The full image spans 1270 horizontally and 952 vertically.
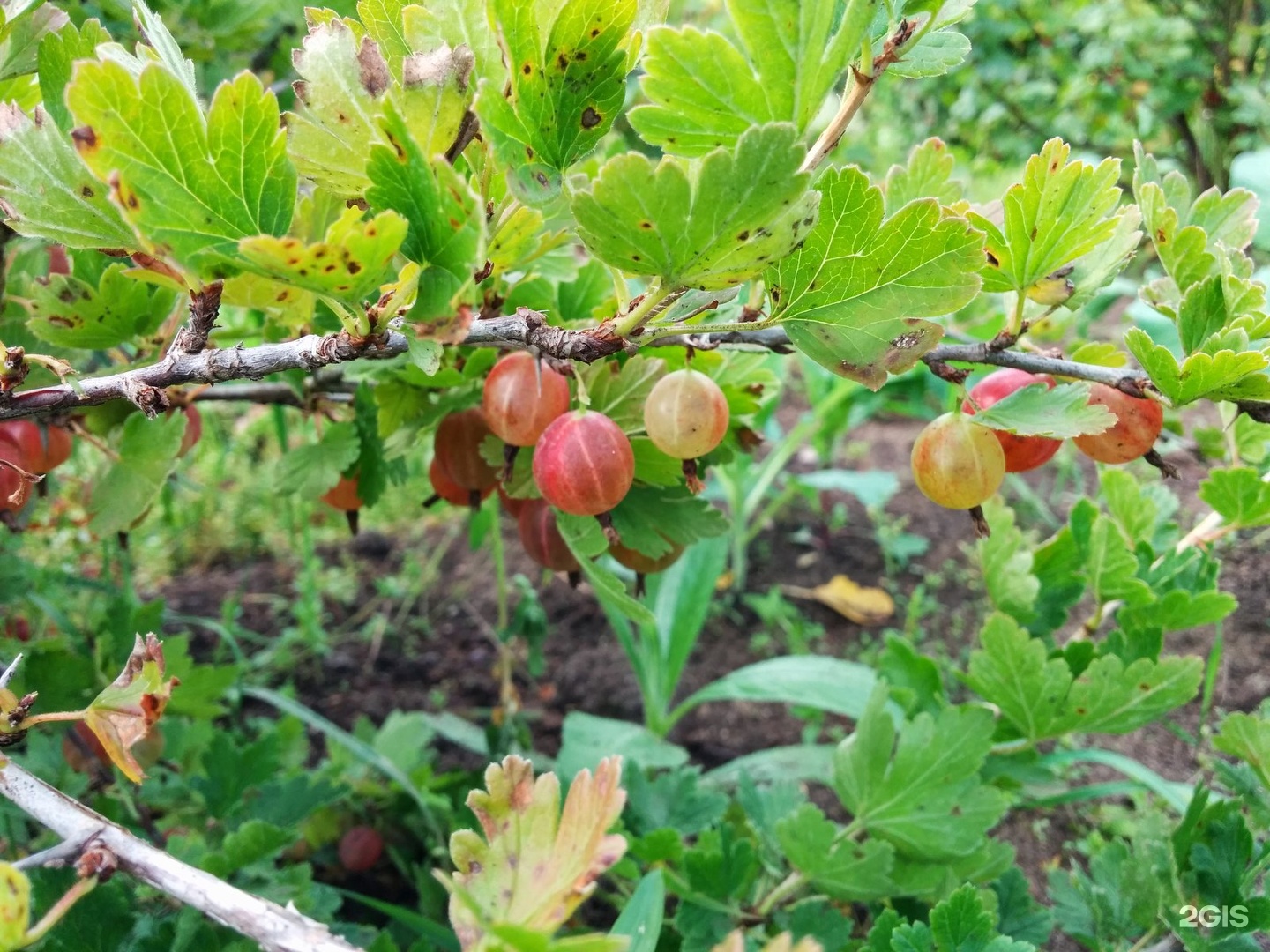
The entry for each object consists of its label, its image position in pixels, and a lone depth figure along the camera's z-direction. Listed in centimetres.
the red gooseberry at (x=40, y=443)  21
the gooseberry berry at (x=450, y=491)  23
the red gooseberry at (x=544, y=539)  22
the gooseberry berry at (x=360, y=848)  31
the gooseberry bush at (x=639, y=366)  13
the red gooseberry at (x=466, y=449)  22
